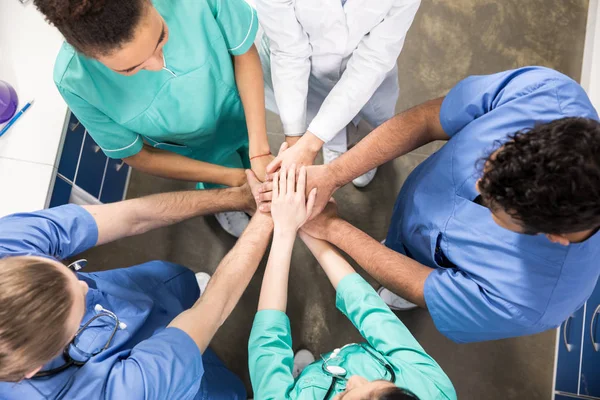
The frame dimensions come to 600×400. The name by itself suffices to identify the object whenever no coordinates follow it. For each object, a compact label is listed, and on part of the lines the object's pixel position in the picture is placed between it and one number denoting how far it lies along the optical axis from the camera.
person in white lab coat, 1.33
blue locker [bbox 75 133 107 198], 1.85
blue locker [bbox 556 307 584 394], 1.94
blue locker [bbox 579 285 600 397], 1.85
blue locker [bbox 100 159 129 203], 2.14
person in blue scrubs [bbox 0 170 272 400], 0.91
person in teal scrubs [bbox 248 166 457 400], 1.12
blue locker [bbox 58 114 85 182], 1.67
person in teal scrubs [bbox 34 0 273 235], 0.99
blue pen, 1.57
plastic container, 1.53
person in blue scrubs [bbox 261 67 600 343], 0.94
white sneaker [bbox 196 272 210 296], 2.21
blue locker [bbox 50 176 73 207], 1.63
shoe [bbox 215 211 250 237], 2.24
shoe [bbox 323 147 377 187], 2.26
